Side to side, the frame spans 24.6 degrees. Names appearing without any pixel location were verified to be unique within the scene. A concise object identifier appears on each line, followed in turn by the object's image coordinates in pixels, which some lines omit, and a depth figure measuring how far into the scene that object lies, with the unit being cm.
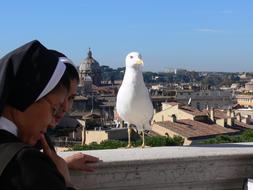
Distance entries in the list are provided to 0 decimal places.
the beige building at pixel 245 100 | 6944
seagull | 314
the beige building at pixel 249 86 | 9446
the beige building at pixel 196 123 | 2859
